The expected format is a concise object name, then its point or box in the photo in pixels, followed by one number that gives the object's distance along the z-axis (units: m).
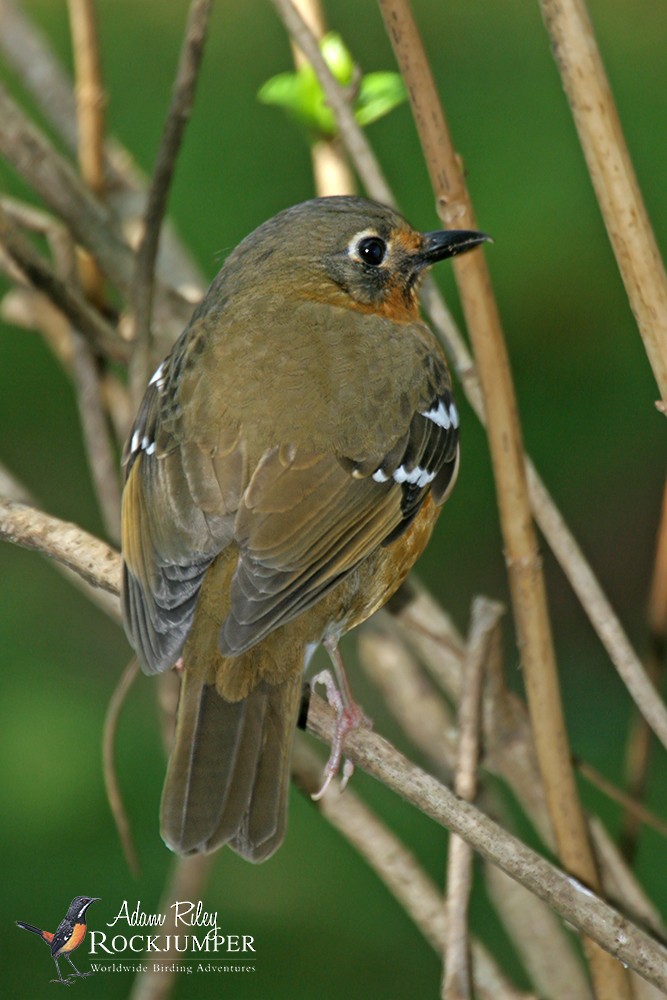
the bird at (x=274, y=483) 4.46
